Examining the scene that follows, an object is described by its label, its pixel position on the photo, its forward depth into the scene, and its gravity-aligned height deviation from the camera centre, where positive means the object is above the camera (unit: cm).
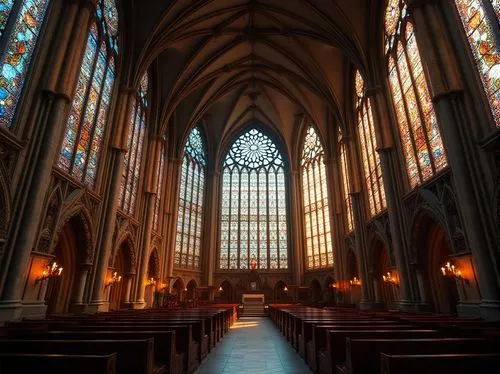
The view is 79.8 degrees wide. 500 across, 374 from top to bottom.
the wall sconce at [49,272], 925 +66
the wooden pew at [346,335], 427 -57
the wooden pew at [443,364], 258 -57
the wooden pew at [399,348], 347 -59
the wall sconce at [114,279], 1397 +69
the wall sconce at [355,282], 1929 +74
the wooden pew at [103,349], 338 -60
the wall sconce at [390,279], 1439 +72
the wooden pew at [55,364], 266 -60
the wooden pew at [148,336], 406 -57
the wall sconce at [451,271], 960 +76
